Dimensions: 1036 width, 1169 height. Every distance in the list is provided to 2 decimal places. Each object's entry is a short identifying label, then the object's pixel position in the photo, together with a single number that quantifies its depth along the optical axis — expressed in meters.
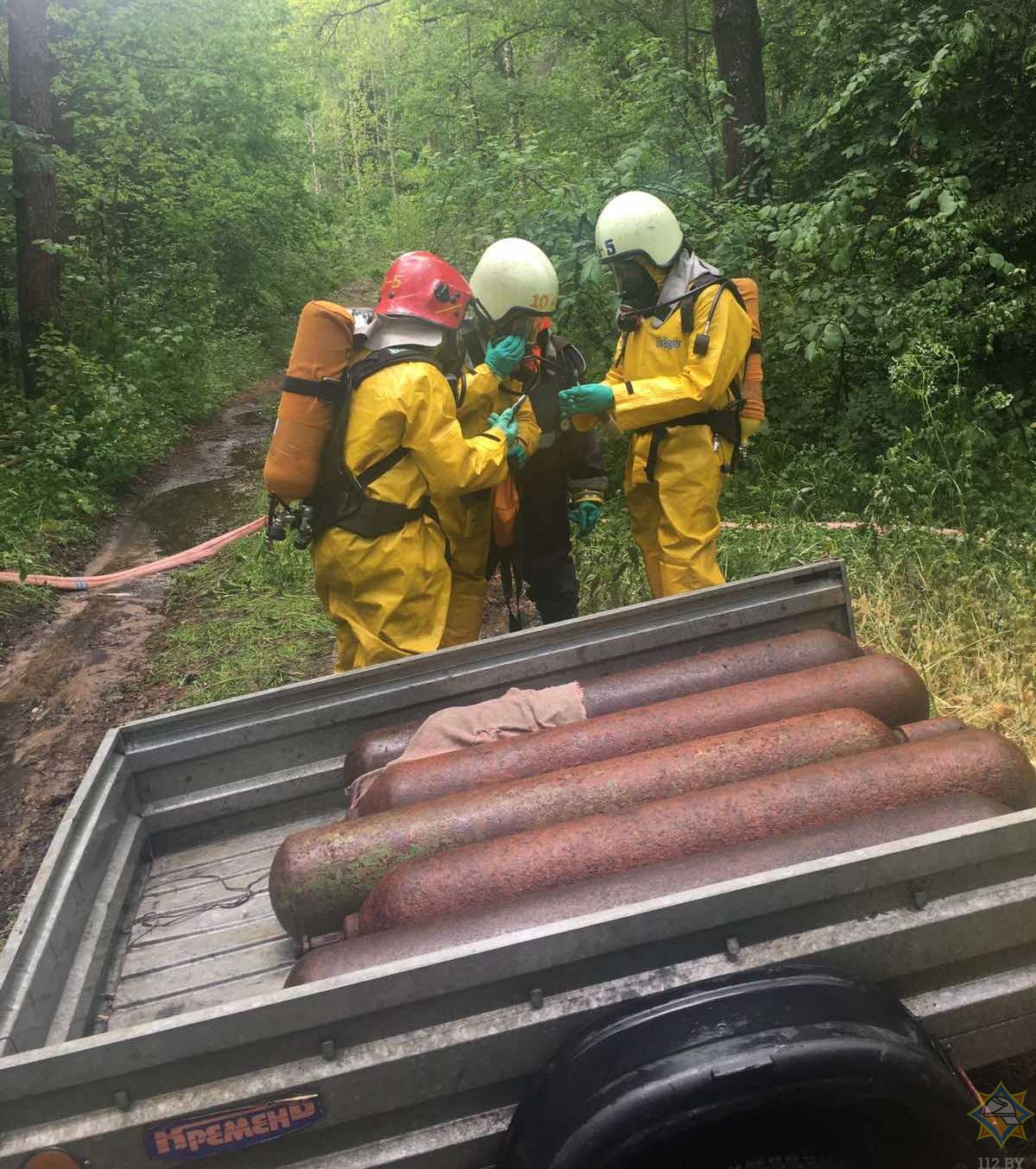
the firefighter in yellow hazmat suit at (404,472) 3.15
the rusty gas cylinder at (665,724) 2.41
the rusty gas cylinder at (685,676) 2.69
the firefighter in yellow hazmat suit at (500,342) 3.76
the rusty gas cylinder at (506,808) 2.15
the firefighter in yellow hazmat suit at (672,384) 3.88
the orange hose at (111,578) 6.23
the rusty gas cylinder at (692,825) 1.95
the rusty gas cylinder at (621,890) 1.81
